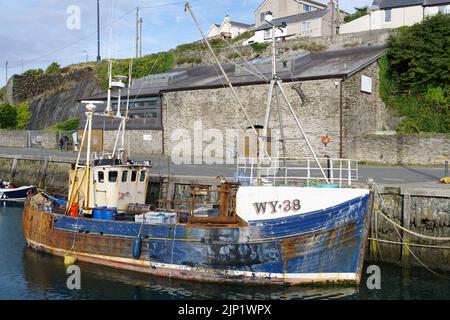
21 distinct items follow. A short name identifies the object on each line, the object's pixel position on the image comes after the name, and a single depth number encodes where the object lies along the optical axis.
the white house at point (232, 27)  67.31
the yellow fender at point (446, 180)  18.81
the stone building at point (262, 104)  29.69
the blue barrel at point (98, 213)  16.68
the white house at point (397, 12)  41.75
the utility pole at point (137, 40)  65.55
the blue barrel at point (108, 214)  16.58
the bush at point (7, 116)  54.22
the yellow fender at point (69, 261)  16.77
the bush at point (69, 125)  47.84
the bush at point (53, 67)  61.53
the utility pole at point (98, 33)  52.26
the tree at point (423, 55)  31.20
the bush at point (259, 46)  46.47
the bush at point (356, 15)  52.22
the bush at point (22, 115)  55.81
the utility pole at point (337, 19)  51.73
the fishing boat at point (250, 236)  13.57
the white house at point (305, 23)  50.31
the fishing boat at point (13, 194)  29.96
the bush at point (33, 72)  60.41
